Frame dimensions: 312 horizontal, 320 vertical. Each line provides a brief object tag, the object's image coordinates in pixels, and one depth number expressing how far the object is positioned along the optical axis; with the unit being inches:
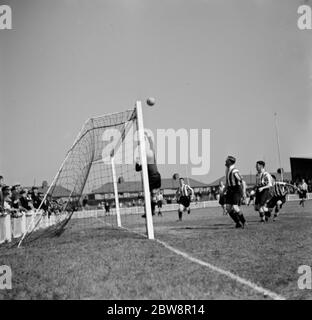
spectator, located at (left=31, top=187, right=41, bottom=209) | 657.4
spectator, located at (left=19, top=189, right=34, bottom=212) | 577.7
